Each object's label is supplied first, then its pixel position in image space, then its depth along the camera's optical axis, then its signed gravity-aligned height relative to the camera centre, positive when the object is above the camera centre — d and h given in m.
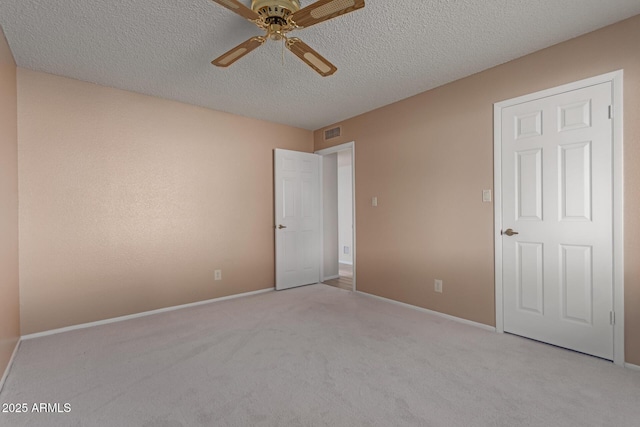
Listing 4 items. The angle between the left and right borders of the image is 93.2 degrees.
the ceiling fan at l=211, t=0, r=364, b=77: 1.56 +1.09
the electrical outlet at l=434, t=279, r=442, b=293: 3.28 -0.82
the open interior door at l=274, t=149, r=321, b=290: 4.48 -0.10
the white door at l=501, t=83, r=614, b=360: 2.26 -0.09
